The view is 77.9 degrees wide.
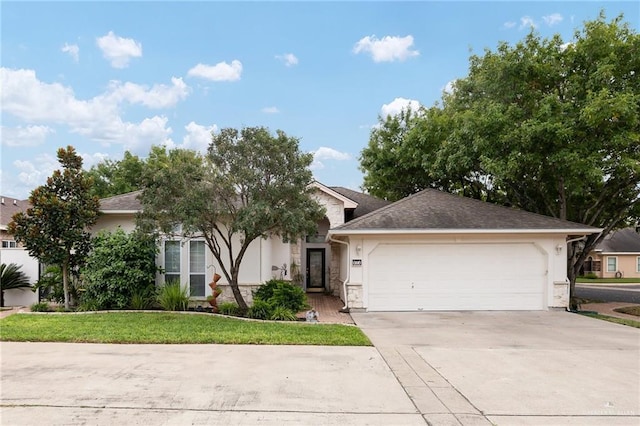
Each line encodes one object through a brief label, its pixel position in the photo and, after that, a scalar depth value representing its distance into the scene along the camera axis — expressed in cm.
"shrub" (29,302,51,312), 1121
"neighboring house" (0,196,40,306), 1320
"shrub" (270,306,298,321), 1021
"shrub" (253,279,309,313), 1091
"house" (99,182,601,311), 1187
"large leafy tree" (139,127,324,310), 984
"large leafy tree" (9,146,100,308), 1095
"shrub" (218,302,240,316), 1103
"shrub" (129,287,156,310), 1150
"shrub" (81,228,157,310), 1117
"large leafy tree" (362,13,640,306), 1158
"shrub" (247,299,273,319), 1044
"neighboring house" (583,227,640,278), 3344
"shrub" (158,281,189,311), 1138
